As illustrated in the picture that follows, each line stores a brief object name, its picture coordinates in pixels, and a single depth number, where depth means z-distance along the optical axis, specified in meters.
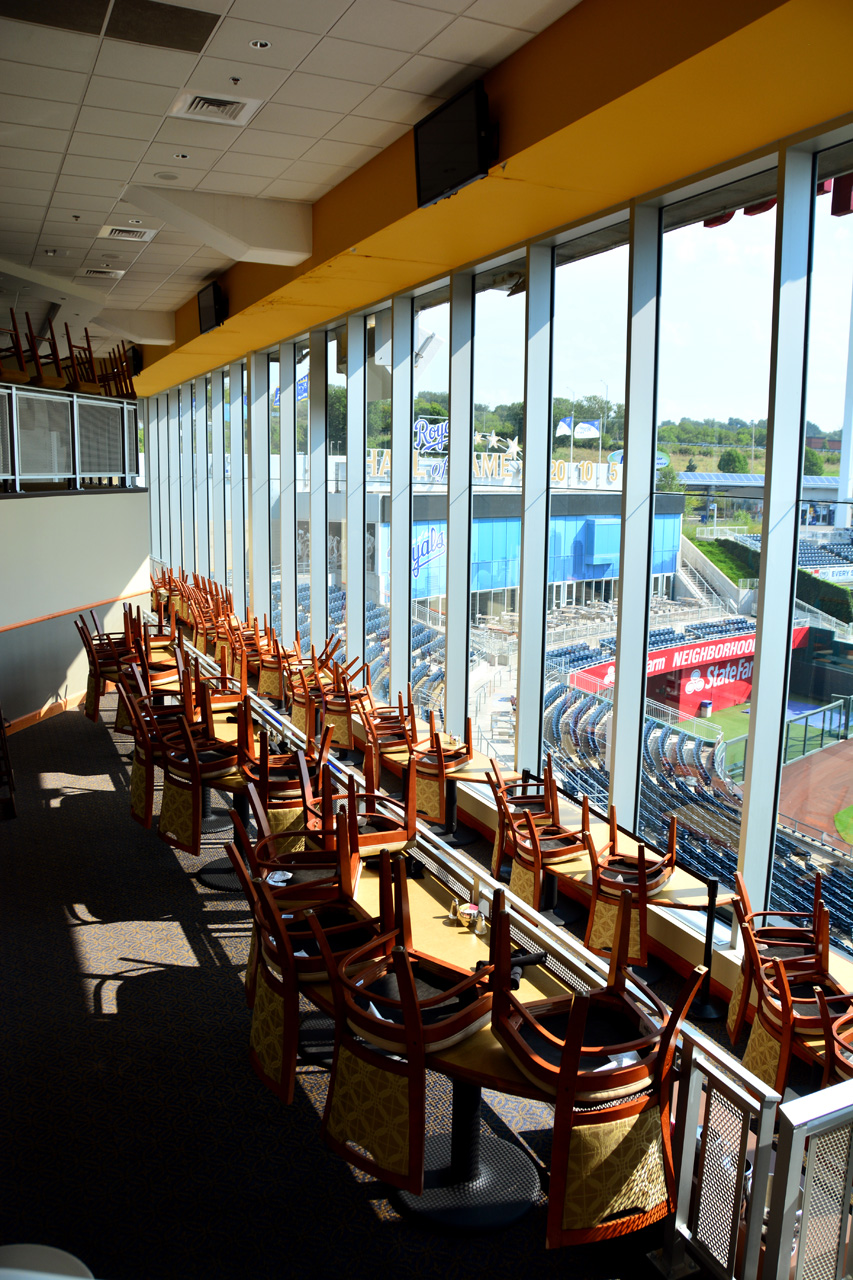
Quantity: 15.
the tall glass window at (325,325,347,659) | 10.37
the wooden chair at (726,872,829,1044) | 3.86
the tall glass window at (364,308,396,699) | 9.30
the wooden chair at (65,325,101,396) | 11.75
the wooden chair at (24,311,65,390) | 10.73
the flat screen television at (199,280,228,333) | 10.53
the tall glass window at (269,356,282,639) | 13.16
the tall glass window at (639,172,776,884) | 4.73
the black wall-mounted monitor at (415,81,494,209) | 4.56
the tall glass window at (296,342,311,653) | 11.99
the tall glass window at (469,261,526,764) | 6.91
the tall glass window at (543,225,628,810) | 5.82
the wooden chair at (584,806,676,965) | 4.69
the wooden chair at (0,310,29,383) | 9.95
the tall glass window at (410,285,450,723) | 7.98
